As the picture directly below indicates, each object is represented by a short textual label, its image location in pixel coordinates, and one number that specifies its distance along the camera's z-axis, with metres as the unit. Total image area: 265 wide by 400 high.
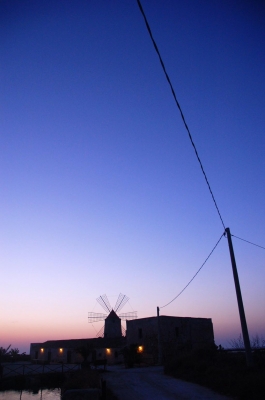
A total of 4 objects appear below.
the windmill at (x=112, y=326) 52.47
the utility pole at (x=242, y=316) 14.79
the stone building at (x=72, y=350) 42.41
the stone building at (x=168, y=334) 37.25
